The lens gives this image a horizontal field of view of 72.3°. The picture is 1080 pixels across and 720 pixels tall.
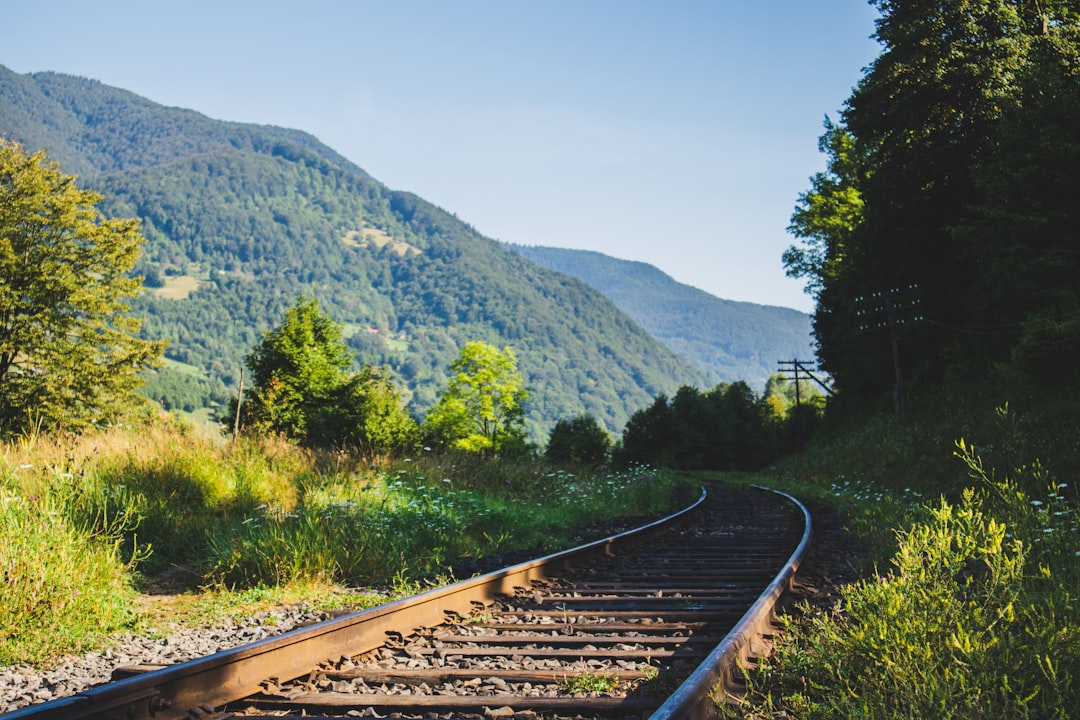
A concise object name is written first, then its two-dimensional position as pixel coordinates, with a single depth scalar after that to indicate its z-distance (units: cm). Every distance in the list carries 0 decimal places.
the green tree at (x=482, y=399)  6075
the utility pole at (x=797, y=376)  4050
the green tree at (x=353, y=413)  3869
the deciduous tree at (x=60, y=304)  3114
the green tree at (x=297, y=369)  4203
